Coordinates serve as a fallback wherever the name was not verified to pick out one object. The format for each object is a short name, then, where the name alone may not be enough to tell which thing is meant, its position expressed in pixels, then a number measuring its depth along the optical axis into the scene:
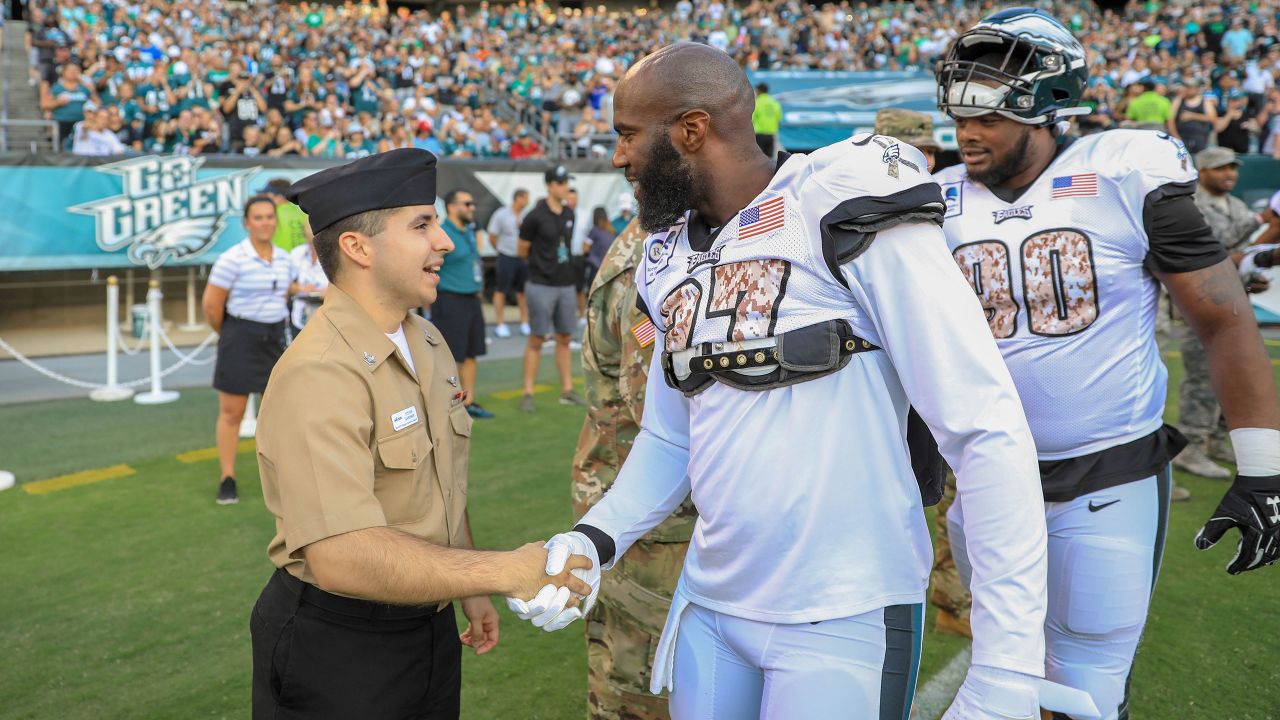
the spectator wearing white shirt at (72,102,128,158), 13.38
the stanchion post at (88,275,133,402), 9.84
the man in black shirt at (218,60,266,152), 16.16
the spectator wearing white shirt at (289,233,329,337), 7.78
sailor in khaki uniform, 2.25
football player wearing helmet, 2.84
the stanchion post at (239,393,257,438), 8.73
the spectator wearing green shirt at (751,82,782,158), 16.09
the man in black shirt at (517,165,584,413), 10.06
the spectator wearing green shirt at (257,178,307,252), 9.49
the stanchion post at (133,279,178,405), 9.66
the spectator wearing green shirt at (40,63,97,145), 15.36
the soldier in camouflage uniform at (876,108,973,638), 4.96
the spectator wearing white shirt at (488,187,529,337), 13.72
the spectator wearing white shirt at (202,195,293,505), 6.95
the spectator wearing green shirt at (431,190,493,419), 9.13
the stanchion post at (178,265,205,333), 13.60
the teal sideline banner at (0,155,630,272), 11.77
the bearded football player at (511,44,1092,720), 1.82
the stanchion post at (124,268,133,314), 13.50
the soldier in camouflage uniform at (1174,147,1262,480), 7.48
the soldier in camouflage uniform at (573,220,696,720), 3.18
